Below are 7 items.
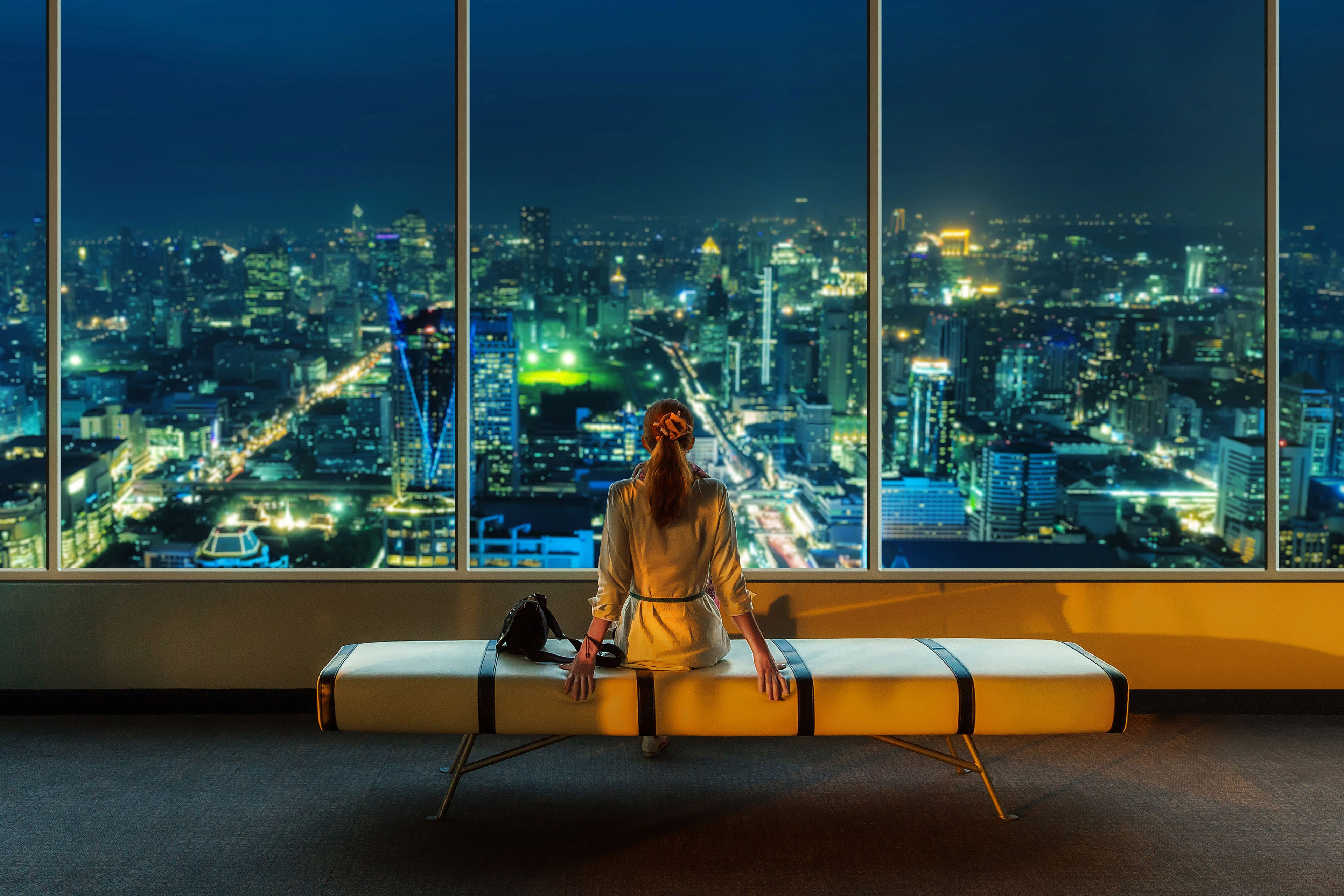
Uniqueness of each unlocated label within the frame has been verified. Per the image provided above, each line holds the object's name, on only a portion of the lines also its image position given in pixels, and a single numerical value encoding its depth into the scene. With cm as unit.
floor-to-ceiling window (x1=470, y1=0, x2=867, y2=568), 388
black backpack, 292
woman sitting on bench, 279
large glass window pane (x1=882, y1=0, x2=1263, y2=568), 391
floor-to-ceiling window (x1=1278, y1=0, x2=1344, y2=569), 388
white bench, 275
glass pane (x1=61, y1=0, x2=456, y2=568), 386
